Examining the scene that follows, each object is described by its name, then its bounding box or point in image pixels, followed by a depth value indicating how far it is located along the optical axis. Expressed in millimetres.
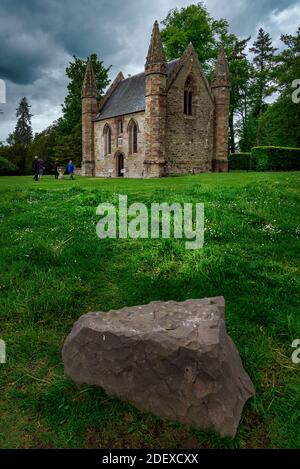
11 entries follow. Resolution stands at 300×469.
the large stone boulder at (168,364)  3350
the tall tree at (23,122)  91144
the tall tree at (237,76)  52469
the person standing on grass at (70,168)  35078
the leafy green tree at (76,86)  51531
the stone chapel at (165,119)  31719
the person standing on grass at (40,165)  29700
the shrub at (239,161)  42500
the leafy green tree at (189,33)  44719
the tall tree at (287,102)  40312
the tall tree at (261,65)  54625
